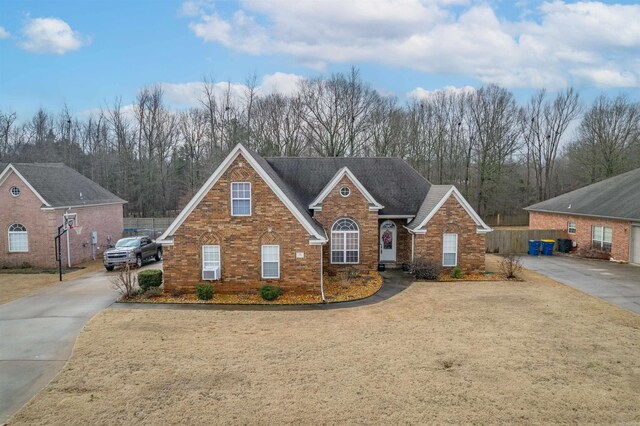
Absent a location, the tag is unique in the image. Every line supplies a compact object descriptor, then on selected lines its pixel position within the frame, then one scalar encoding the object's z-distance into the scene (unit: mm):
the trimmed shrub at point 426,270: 19703
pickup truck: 22531
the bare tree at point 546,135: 52344
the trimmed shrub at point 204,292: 15461
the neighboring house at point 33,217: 23375
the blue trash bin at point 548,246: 28250
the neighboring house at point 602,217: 24062
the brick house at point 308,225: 16000
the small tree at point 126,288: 15871
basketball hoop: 24339
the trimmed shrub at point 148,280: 16531
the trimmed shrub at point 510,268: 19969
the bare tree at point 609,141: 44741
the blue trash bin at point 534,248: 28344
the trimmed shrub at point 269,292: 15359
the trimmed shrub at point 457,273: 19891
